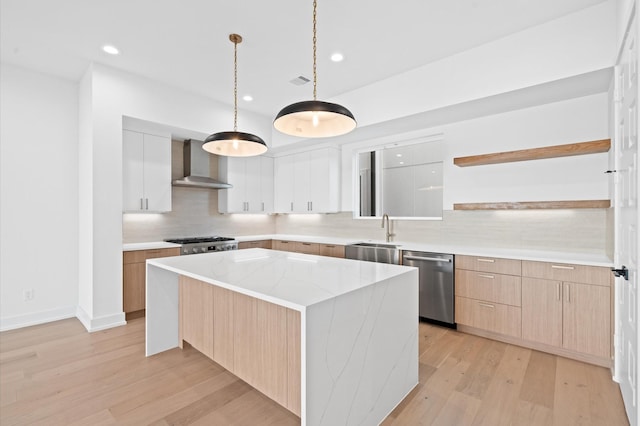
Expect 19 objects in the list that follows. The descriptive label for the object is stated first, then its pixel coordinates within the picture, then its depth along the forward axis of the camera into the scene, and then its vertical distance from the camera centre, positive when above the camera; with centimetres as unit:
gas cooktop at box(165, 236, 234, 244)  440 -41
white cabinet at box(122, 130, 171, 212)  392 +53
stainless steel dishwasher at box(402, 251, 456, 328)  339 -84
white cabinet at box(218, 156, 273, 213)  517 +49
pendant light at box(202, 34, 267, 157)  242 +58
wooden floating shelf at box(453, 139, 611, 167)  277 +59
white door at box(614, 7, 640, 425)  174 -5
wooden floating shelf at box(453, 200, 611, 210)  288 +8
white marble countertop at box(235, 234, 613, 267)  269 -42
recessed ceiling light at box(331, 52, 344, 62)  317 +163
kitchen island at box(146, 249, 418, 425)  152 -72
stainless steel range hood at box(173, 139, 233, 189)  460 +70
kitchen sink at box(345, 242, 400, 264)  383 -52
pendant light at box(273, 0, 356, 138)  218 +64
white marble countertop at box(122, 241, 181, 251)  381 -44
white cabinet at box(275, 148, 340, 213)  507 +53
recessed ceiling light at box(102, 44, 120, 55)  308 +166
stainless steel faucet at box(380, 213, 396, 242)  455 -23
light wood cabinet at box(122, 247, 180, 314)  374 -83
